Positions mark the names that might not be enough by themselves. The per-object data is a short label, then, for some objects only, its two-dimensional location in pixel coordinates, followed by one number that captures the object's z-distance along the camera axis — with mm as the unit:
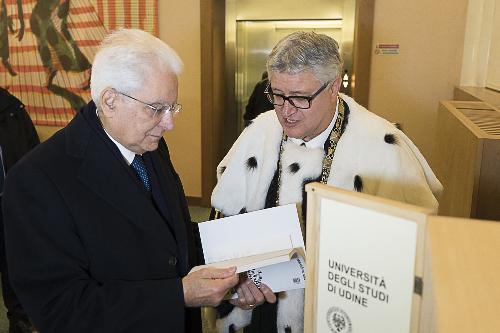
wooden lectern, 527
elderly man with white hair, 1097
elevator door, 5359
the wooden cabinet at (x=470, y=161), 1670
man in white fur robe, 1335
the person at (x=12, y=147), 2793
